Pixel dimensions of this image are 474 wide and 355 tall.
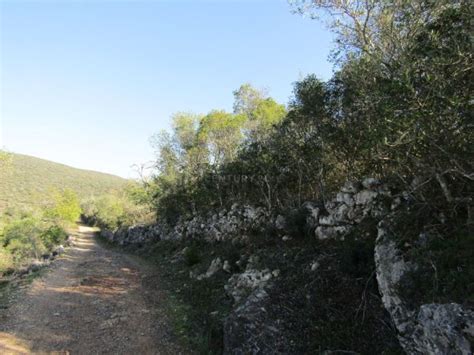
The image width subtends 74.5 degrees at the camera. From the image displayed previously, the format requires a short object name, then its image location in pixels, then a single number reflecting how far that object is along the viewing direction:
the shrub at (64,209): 50.00
